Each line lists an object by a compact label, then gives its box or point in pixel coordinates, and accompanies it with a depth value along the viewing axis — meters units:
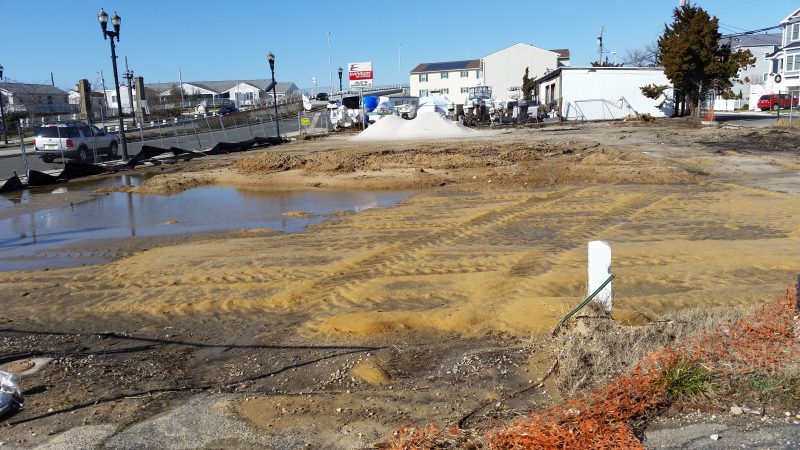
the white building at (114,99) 104.10
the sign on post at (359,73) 57.31
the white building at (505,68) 98.25
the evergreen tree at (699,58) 45.75
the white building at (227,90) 119.55
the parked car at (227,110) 77.06
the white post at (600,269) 6.17
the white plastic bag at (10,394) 5.49
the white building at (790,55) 64.06
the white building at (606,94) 55.62
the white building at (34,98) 69.74
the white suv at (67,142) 29.14
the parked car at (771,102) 59.50
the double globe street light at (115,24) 27.16
